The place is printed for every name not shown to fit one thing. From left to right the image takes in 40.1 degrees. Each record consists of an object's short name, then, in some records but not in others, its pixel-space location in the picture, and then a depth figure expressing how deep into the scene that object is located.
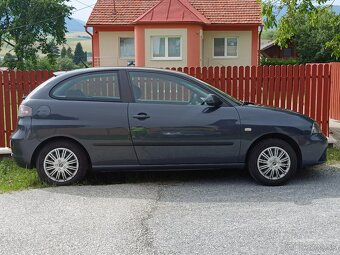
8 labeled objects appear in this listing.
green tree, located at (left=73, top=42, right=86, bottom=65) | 85.22
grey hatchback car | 6.38
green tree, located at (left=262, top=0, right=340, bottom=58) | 9.92
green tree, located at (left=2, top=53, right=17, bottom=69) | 45.88
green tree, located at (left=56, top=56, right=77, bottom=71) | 57.92
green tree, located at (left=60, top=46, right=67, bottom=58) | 82.56
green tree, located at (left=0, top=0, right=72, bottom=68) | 44.81
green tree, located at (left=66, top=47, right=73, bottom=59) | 86.30
